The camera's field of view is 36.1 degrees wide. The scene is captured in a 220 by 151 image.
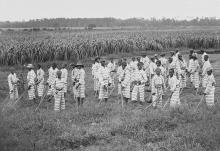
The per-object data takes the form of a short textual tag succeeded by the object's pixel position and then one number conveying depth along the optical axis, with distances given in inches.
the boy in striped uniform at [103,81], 570.3
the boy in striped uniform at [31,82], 580.4
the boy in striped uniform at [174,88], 486.3
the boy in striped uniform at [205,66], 600.1
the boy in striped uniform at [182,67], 647.1
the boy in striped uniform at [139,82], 553.6
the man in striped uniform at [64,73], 577.0
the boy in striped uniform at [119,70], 614.8
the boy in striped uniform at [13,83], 583.8
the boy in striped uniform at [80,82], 573.3
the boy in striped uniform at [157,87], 516.7
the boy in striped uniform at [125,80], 577.0
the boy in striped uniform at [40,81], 600.8
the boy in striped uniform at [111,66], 684.5
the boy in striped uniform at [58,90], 516.5
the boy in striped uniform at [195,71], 646.5
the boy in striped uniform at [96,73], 646.8
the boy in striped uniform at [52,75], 583.4
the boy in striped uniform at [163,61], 692.7
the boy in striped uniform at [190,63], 648.4
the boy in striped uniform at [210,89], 486.0
